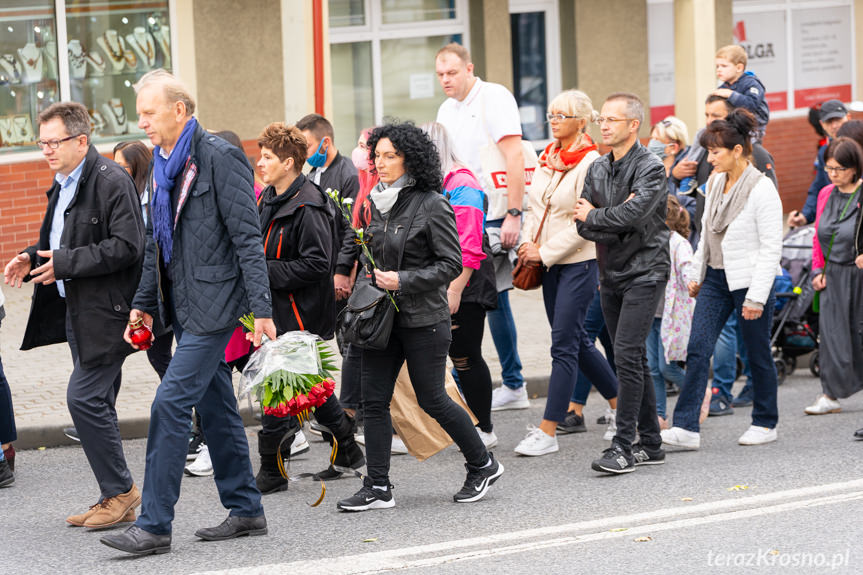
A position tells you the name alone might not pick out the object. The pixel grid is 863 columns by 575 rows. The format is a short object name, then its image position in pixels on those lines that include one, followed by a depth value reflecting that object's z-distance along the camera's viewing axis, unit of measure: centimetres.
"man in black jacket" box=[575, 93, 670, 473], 1405
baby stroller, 1914
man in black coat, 1242
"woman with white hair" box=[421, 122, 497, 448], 1380
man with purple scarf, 1123
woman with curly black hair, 1258
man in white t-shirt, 1609
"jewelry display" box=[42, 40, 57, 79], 2755
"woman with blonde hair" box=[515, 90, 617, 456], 1494
